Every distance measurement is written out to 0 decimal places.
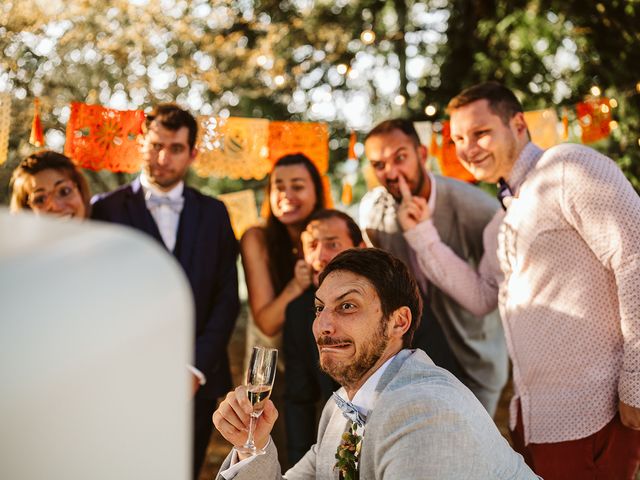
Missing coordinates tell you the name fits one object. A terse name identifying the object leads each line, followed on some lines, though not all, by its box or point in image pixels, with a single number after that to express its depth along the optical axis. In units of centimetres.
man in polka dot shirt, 230
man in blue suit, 334
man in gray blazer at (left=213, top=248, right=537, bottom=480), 156
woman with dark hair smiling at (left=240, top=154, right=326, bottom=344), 350
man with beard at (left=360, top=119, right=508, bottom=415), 347
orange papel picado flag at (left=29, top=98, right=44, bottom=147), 354
